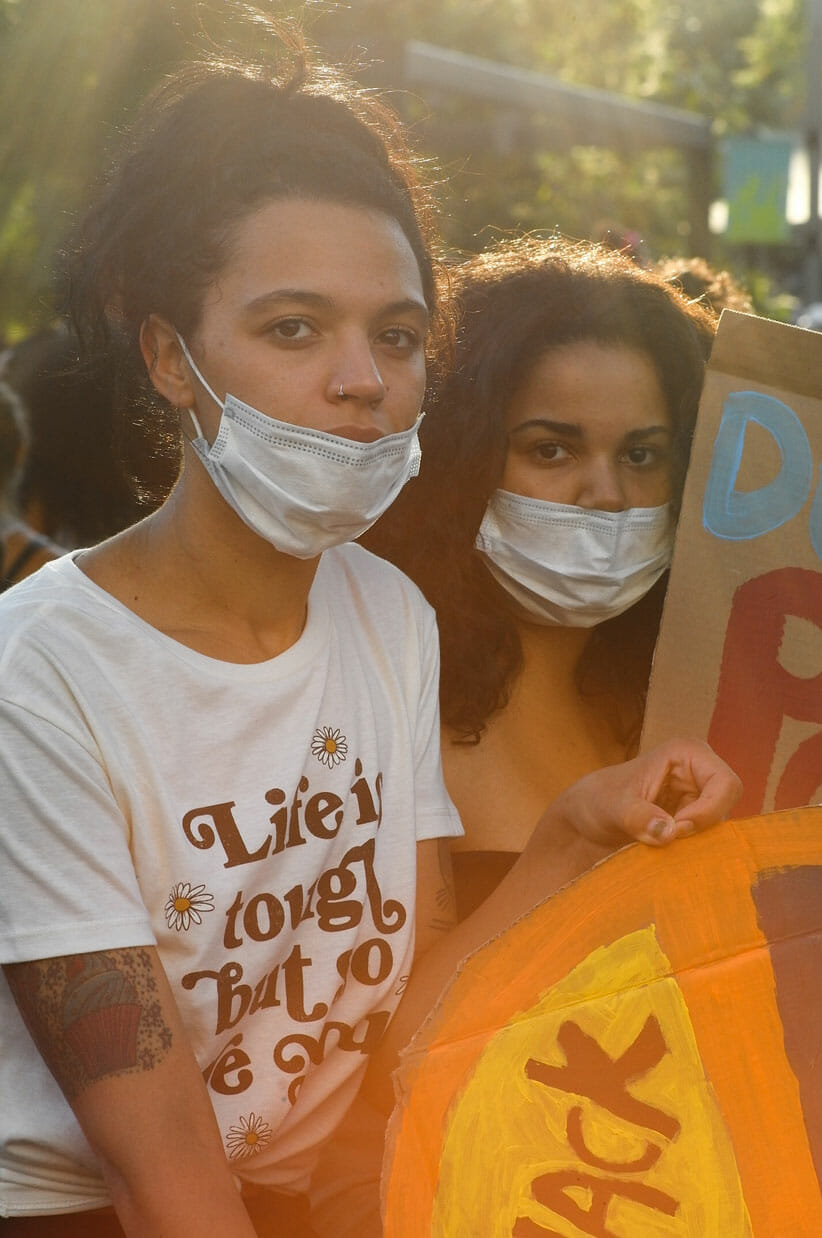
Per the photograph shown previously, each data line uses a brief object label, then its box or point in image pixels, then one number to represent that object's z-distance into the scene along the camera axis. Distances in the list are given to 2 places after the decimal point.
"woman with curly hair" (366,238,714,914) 2.42
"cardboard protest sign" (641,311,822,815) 2.15
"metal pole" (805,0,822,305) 6.94
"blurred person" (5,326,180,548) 3.29
